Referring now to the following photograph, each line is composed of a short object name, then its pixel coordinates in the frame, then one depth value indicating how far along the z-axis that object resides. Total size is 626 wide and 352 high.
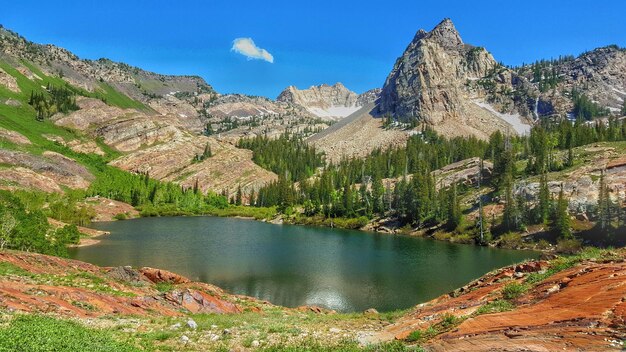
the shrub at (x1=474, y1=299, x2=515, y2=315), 21.20
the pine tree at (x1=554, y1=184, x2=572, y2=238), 104.88
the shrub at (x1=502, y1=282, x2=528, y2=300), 23.77
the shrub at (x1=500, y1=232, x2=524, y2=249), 109.22
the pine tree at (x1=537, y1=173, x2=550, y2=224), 115.06
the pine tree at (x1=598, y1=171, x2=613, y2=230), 100.71
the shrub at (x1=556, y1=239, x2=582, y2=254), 99.12
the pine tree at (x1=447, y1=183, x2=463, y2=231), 127.69
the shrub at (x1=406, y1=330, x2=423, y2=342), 18.95
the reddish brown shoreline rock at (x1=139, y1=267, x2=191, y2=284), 47.96
